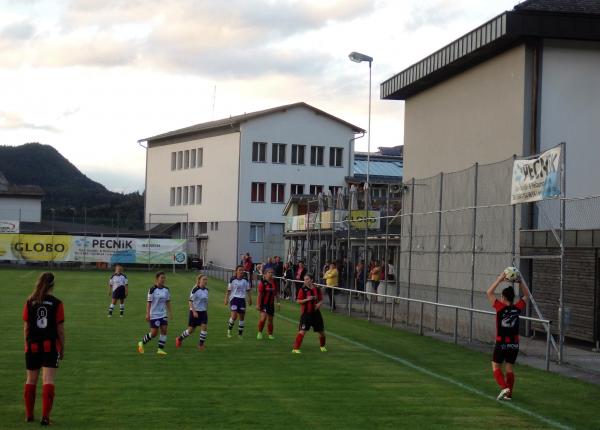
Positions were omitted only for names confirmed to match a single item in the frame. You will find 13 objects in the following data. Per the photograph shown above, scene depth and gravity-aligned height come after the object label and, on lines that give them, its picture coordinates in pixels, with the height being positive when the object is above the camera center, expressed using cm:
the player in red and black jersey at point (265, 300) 2247 -112
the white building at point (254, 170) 7031 +645
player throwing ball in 1381 -105
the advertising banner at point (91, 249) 6066 -9
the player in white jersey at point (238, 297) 2277 -108
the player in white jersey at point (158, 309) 1927 -122
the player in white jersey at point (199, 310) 2006 -127
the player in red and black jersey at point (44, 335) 1111 -106
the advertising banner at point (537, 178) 1884 +179
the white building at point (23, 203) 8225 +373
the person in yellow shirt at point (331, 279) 3347 -83
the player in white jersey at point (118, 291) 2866 -129
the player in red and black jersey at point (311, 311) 2002 -120
